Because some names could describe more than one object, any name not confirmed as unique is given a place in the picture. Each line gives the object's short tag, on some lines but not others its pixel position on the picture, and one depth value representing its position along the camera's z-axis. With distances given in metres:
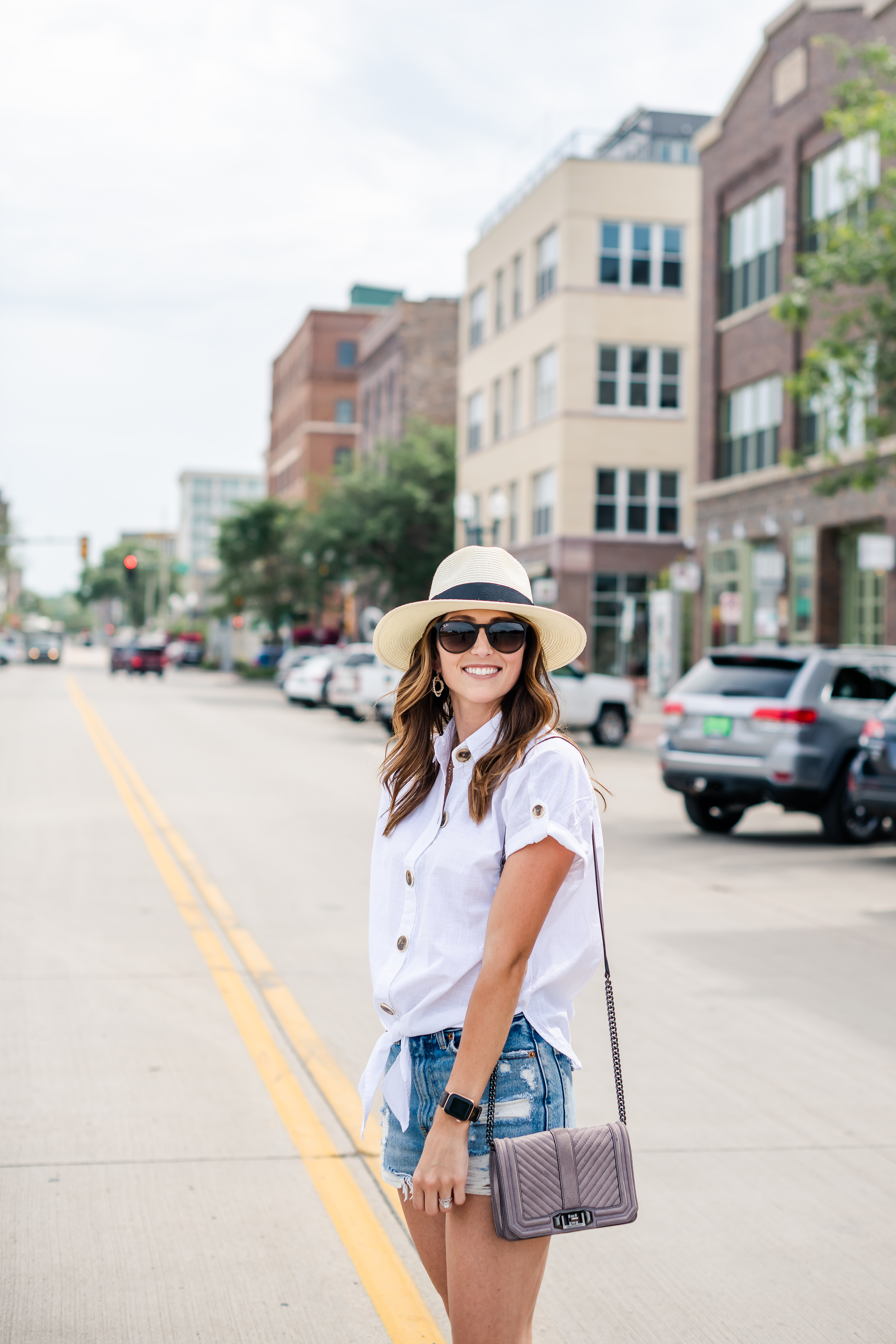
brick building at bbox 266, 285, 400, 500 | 92.56
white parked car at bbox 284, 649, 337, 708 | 40.28
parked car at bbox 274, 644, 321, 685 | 48.16
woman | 2.70
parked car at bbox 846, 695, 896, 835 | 12.42
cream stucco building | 45.66
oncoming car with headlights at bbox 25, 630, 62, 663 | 87.69
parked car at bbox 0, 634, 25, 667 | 81.50
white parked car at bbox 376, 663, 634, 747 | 27.50
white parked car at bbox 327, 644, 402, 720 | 31.98
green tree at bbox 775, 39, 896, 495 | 17.31
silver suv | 13.98
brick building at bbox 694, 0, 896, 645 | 30.69
